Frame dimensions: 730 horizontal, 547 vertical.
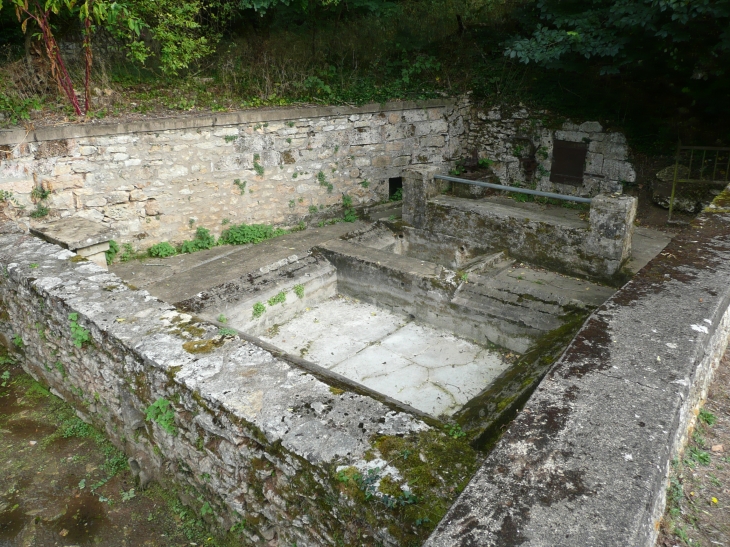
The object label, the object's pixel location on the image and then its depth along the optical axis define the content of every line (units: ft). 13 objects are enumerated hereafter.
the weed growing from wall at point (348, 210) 31.95
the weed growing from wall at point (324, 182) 31.07
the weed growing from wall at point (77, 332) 13.60
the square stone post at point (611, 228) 22.53
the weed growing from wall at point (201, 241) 27.35
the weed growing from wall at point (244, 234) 28.48
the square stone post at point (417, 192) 28.58
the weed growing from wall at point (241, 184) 28.35
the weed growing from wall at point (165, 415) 11.57
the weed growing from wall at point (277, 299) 22.55
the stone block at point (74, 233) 20.33
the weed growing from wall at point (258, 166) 28.68
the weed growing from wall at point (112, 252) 24.79
